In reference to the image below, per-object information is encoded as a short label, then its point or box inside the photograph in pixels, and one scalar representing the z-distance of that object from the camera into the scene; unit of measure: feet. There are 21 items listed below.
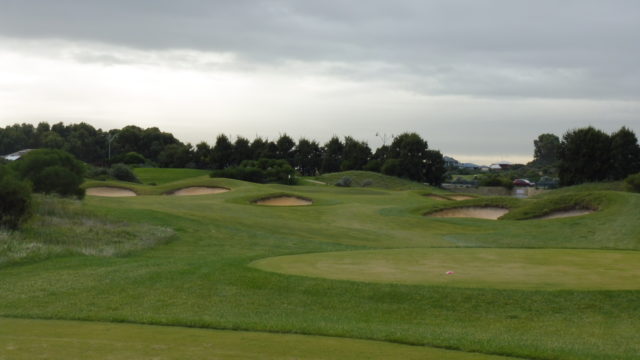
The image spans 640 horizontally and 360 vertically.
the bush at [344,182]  283.81
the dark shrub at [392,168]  357.82
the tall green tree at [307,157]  413.80
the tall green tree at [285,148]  405.39
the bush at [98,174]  250.78
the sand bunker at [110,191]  208.69
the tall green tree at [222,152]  390.42
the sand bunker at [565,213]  137.39
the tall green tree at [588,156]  284.00
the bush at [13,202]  82.17
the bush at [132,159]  414.78
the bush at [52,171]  122.83
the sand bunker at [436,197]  227.85
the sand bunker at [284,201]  179.93
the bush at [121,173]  257.96
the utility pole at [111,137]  458.09
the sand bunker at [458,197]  244.05
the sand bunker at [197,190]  215.51
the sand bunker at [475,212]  156.15
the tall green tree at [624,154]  279.28
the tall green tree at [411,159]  361.71
